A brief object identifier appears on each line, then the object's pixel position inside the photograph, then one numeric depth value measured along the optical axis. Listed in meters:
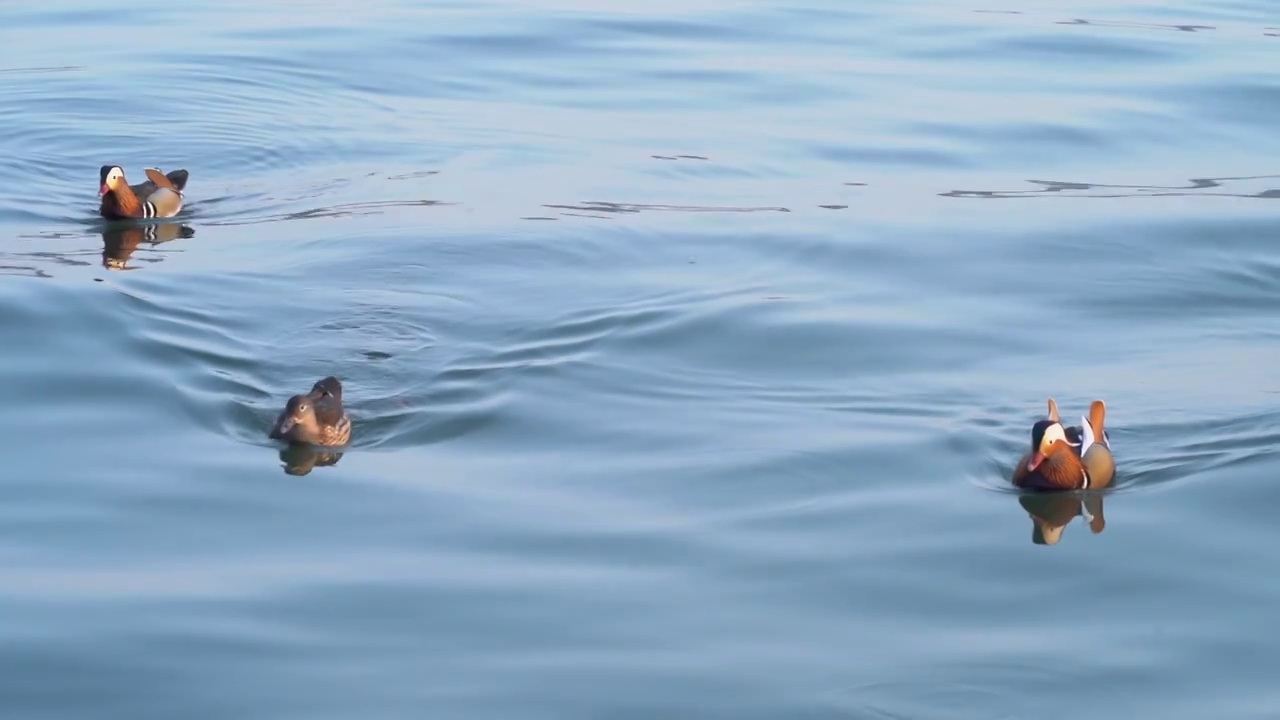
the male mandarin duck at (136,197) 17.47
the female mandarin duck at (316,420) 11.22
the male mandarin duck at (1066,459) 10.87
